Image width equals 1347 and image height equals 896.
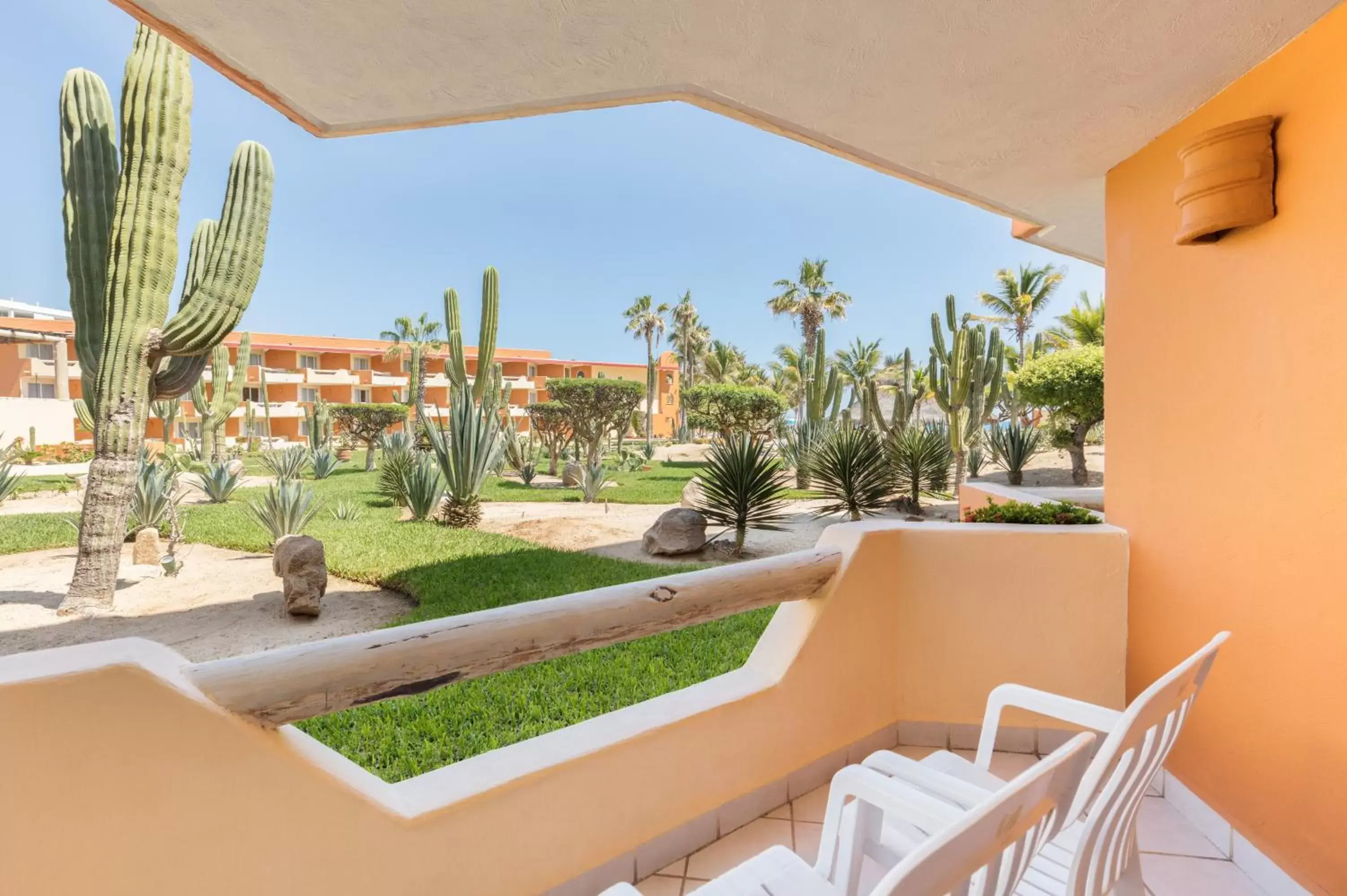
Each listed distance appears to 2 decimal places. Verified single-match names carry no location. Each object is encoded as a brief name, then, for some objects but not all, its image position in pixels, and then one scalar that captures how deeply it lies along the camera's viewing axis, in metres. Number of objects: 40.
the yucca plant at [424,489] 8.92
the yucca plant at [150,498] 7.39
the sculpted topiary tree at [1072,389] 9.90
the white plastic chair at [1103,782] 1.04
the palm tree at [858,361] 32.75
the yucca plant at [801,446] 12.07
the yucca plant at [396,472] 9.70
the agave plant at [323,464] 15.43
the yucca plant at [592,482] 11.81
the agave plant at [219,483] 10.92
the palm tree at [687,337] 44.22
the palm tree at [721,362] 41.06
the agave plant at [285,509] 6.91
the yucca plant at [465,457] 8.71
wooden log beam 1.18
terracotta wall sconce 1.75
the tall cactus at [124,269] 5.44
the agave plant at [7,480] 9.50
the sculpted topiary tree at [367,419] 21.42
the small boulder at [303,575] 4.96
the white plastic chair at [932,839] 0.70
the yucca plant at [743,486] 6.89
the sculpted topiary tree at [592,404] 15.81
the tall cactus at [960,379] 11.05
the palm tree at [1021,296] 27.67
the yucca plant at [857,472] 7.84
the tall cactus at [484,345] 12.64
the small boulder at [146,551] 6.76
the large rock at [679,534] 6.87
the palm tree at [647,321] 43.28
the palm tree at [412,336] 35.03
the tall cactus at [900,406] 15.27
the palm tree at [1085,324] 18.66
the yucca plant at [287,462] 12.77
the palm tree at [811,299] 33.34
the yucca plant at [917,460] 9.27
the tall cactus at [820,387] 17.08
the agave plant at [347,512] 9.09
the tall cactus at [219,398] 16.81
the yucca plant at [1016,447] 11.11
